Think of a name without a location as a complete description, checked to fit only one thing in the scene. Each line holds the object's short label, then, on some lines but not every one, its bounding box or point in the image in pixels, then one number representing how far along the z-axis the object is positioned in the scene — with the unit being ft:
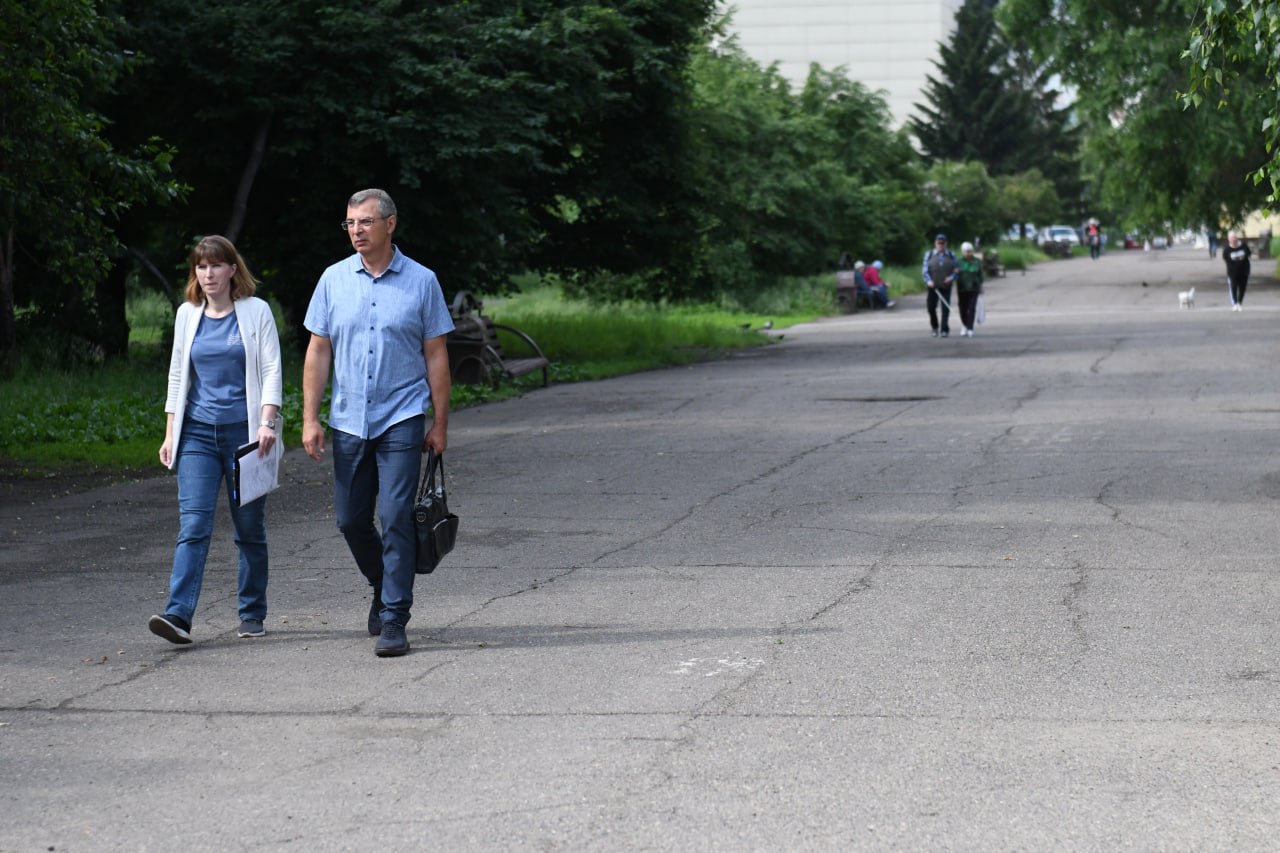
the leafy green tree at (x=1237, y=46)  29.84
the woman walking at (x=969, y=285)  104.37
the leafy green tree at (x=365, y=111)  70.95
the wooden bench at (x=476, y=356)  73.67
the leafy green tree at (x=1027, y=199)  294.46
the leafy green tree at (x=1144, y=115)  146.30
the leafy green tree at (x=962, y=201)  247.70
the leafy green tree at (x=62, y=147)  47.73
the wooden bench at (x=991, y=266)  216.13
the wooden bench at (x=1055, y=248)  306.55
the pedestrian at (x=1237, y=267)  129.49
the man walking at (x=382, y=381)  24.06
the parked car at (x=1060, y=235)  314.55
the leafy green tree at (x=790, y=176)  150.30
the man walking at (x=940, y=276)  105.60
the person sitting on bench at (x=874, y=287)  159.22
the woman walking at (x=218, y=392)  25.17
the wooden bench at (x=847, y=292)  154.20
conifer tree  348.38
